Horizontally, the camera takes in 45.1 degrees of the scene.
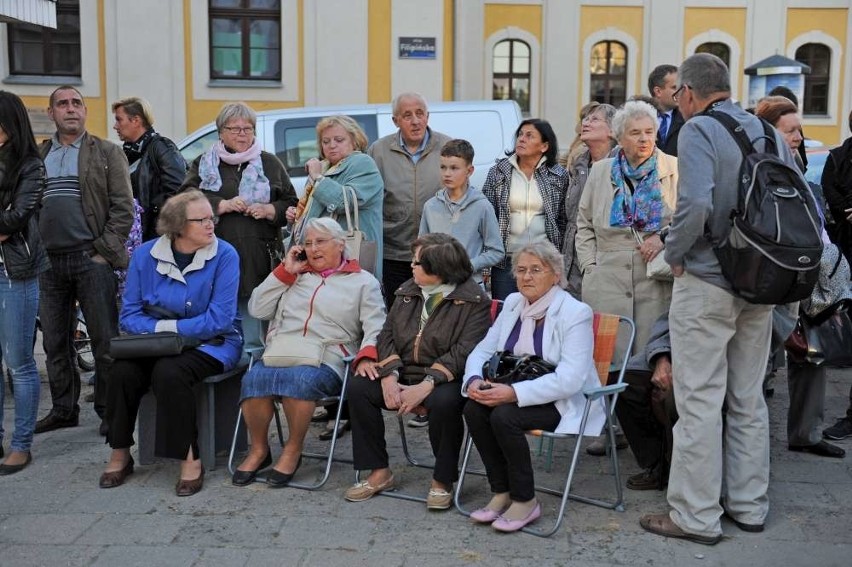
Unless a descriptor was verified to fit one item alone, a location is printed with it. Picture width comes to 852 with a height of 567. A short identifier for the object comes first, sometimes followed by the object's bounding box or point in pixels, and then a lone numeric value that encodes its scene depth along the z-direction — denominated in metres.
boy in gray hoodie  6.16
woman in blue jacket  5.31
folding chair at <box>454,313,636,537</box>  4.93
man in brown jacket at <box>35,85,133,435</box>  6.21
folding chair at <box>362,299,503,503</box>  5.10
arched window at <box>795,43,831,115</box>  26.25
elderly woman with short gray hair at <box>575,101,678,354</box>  5.37
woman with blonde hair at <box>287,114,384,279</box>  6.16
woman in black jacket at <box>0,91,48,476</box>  5.60
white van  10.63
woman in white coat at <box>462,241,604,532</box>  4.69
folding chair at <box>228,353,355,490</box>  5.26
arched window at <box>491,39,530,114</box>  25.89
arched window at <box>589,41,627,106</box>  25.83
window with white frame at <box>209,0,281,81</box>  20.00
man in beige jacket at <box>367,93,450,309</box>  6.74
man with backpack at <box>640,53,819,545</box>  4.37
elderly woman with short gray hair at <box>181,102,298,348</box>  6.25
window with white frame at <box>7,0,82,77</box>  19.70
